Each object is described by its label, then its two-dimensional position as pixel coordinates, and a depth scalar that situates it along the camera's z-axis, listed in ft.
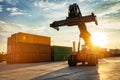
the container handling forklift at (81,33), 32.12
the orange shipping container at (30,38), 62.54
